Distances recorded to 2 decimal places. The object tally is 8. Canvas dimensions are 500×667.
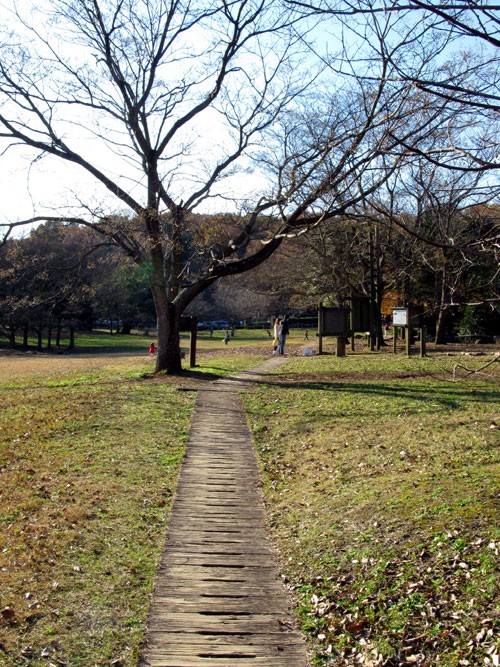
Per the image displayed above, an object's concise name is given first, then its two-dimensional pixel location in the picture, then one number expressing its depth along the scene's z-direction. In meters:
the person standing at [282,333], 29.82
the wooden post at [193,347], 22.53
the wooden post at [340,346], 27.23
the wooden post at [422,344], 24.29
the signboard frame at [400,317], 24.64
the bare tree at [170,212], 18.41
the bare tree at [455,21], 4.63
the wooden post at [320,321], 26.25
